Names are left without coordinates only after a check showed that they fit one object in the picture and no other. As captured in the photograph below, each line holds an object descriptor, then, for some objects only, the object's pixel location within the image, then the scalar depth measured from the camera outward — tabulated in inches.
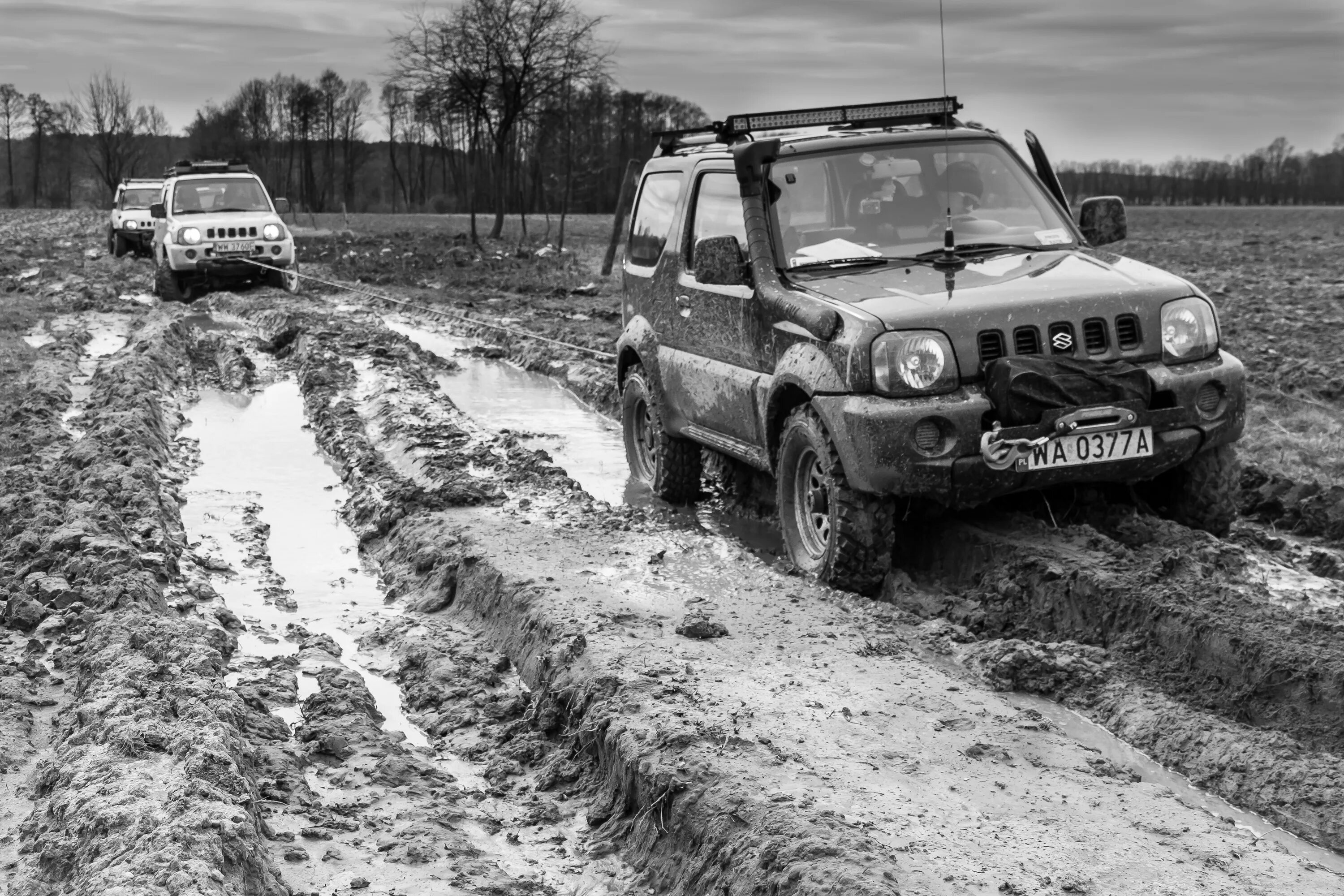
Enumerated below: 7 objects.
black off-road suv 231.9
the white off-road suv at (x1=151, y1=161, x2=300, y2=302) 858.1
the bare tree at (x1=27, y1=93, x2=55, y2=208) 4301.2
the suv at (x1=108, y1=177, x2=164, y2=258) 1197.1
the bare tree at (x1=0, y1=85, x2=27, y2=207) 4562.0
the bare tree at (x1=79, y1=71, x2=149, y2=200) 3988.7
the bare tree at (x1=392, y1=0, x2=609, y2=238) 1391.5
